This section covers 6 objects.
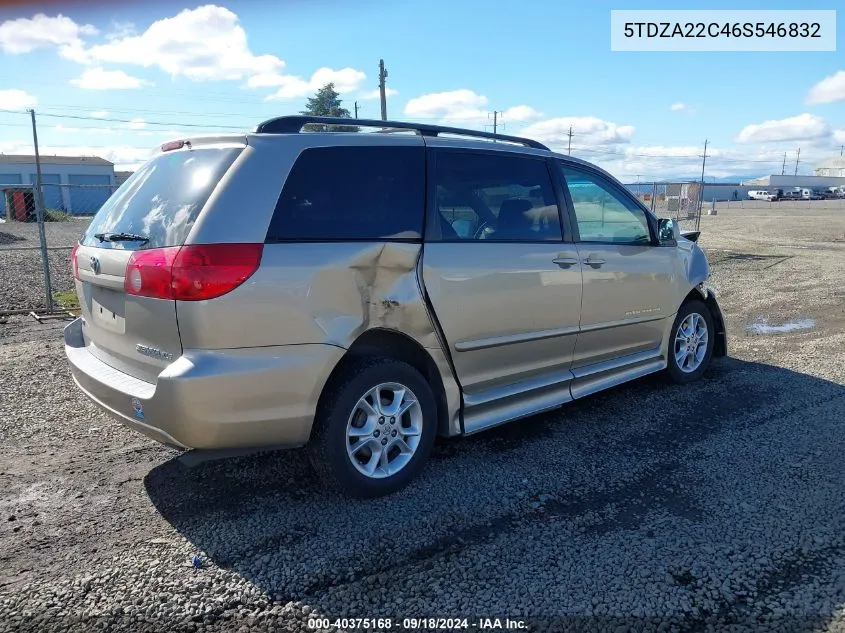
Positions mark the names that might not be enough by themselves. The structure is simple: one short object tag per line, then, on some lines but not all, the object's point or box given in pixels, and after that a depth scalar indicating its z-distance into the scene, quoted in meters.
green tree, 39.09
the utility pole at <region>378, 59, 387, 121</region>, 27.75
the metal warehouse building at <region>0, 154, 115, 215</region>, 46.16
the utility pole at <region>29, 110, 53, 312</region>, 7.69
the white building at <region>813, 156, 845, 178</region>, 142.73
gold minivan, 2.95
